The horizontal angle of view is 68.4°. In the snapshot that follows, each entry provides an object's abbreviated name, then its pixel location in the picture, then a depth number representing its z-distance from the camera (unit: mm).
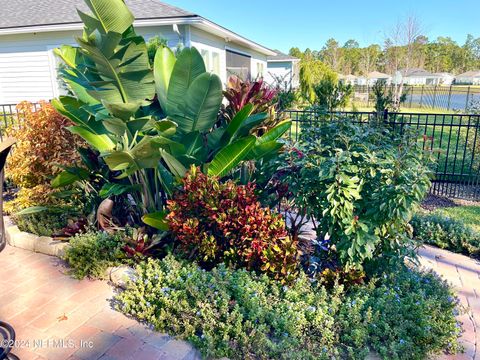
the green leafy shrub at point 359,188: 2449
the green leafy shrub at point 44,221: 3805
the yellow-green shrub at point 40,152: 4035
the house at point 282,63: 28844
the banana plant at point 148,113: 2910
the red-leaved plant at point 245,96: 3607
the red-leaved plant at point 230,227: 2705
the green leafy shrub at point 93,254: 3102
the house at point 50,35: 9094
